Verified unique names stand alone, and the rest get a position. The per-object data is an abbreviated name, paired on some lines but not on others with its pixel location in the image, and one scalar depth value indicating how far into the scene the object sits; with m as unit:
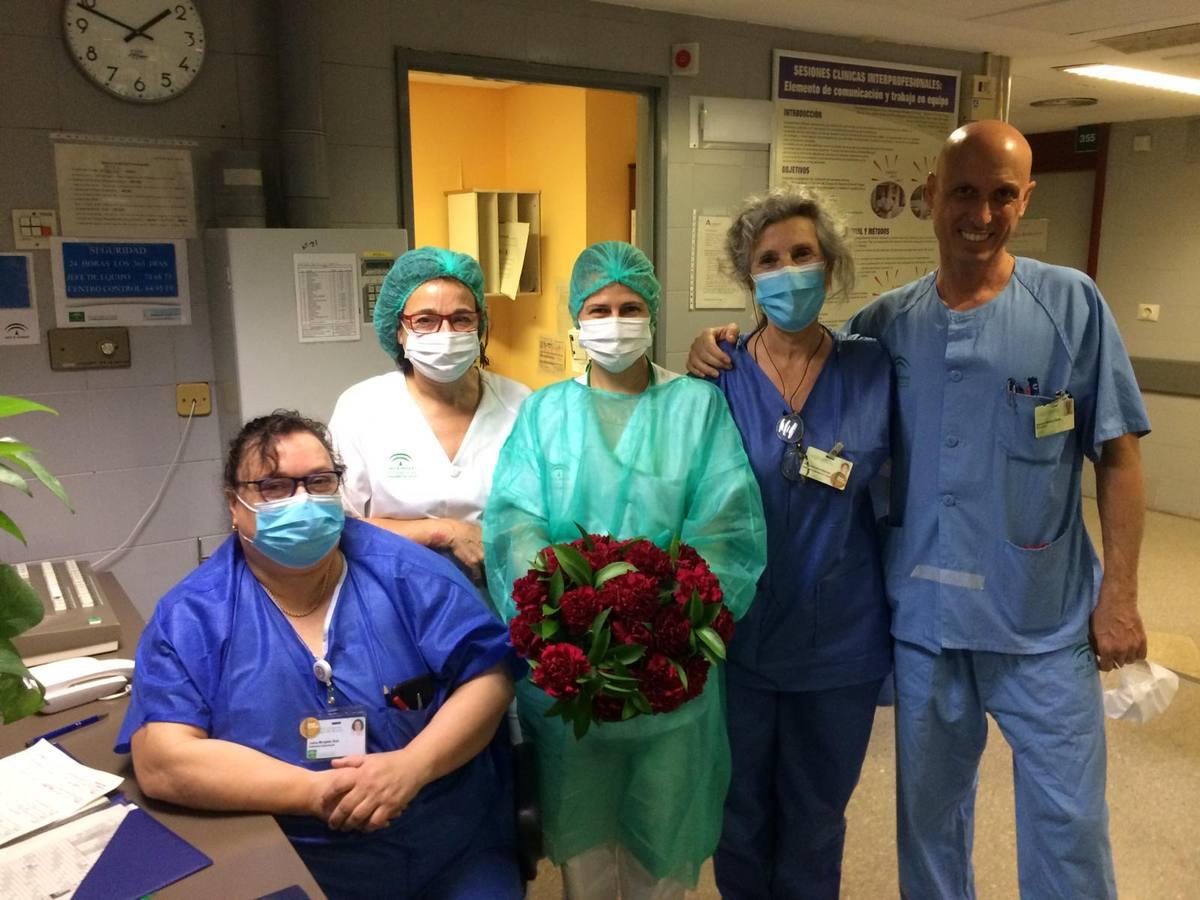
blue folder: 1.27
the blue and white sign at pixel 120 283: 2.54
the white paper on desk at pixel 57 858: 1.27
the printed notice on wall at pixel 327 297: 2.63
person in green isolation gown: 1.67
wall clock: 2.47
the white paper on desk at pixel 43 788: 1.42
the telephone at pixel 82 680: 1.80
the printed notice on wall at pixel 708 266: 3.59
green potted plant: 0.79
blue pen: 1.69
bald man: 1.78
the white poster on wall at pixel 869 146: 3.72
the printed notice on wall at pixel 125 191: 2.53
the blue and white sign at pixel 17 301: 2.48
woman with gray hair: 1.85
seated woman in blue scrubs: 1.47
